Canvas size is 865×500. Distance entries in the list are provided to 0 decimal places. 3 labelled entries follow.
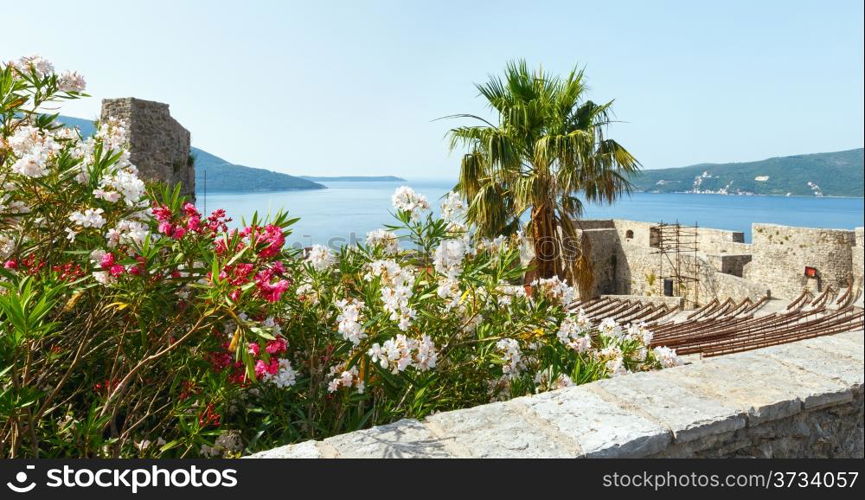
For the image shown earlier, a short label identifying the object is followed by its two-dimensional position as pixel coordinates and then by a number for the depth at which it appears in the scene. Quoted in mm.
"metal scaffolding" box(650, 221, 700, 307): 21969
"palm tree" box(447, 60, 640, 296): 9227
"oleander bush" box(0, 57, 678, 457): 2104
